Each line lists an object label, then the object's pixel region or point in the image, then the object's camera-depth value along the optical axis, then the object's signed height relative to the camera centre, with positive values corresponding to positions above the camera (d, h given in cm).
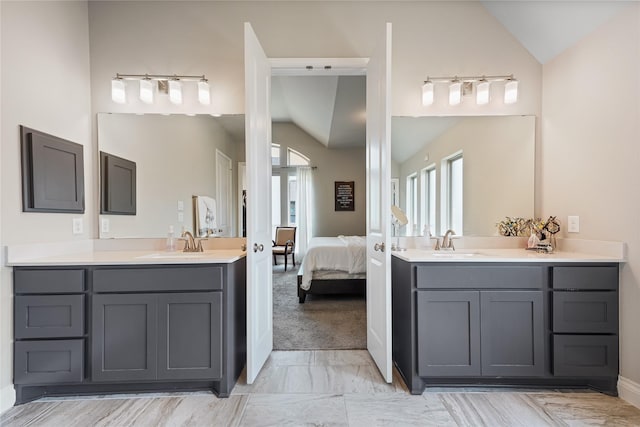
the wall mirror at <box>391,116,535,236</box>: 258 +35
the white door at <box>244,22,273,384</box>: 203 +4
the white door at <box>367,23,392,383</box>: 202 +2
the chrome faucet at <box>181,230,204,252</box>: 243 -26
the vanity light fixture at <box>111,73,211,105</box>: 245 +98
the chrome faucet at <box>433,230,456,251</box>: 251 -27
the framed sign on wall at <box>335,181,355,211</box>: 746 +37
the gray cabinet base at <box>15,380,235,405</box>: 193 -112
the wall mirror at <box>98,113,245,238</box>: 251 +44
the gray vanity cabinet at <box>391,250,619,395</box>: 193 -67
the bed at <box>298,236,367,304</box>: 400 -78
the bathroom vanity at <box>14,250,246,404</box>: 186 -67
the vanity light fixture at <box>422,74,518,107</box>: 249 +97
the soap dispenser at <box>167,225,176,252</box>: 247 -25
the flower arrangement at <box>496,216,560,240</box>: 239 -14
